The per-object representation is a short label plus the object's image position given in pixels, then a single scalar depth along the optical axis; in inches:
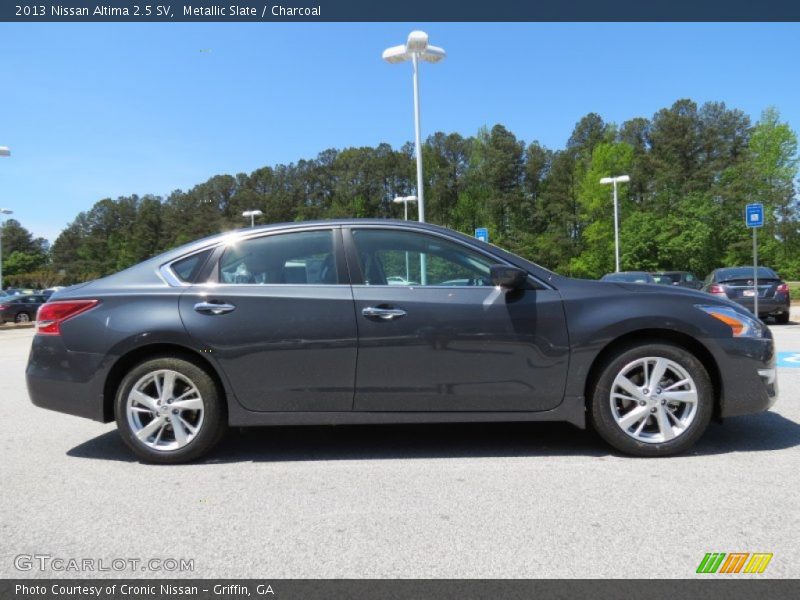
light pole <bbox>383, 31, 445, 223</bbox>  589.3
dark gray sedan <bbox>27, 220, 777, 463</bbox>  152.9
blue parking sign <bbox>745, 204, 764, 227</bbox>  537.6
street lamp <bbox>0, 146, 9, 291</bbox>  879.4
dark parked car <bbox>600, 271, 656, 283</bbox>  700.7
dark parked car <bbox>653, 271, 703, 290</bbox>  1055.4
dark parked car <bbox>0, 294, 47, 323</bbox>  1136.0
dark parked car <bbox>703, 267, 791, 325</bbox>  579.2
